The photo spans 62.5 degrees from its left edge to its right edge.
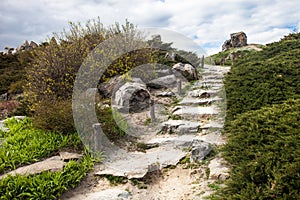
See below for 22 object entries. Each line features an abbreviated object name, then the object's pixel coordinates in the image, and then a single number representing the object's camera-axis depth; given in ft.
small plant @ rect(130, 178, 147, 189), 15.36
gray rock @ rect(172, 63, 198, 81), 39.88
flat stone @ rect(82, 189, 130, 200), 14.03
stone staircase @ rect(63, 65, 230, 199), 16.48
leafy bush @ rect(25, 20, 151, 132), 30.07
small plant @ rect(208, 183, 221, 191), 13.33
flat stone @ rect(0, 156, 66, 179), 15.65
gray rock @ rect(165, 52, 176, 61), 45.60
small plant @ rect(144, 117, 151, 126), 25.36
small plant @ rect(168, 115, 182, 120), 25.59
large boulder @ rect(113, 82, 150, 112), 27.09
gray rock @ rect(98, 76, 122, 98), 30.62
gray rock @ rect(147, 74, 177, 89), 34.96
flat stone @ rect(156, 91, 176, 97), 32.63
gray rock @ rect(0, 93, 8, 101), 46.34
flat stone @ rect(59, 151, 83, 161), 17.45
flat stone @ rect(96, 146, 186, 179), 16.44
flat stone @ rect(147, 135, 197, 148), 20.59
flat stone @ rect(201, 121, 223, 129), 21.66
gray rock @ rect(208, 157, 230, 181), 14.25
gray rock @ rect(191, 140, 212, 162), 17.08
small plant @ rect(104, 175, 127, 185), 15.84
